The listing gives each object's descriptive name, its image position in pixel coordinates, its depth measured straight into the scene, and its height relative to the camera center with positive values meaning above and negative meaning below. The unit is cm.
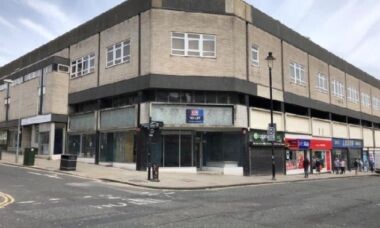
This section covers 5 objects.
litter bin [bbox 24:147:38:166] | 3175 +12
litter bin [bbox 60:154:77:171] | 2841 -19
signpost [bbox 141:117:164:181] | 2380 +163
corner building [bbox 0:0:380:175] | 3147 +541
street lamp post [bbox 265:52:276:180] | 2878 +197
